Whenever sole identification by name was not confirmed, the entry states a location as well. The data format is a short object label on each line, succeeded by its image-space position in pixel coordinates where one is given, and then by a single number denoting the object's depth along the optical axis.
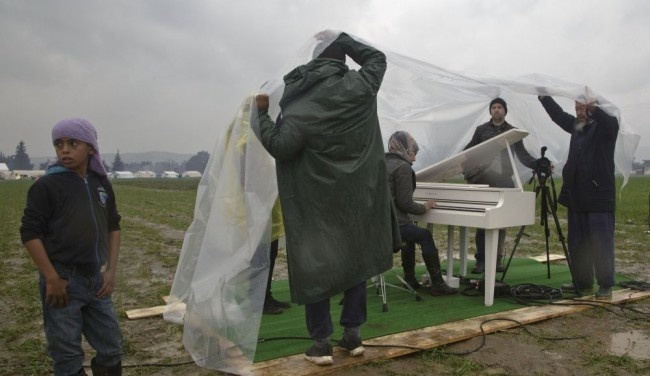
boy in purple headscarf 2.35
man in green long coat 2.99
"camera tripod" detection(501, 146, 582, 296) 4.86
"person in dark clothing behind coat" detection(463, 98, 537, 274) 5.05
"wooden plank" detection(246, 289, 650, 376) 3.10
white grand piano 4.43
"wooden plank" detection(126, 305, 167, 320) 4.32
